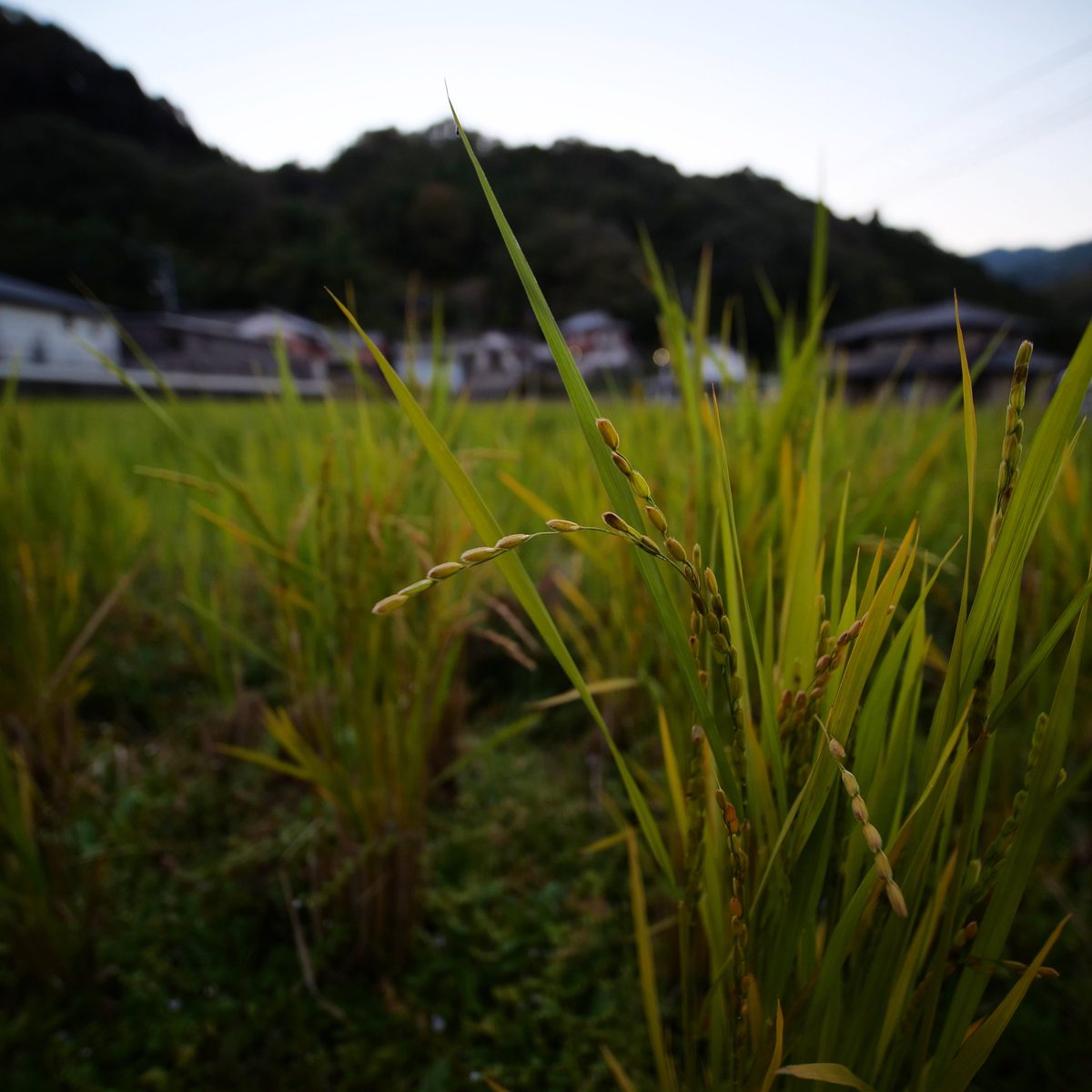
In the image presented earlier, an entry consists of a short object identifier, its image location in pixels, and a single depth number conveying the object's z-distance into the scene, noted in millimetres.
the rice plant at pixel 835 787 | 378
